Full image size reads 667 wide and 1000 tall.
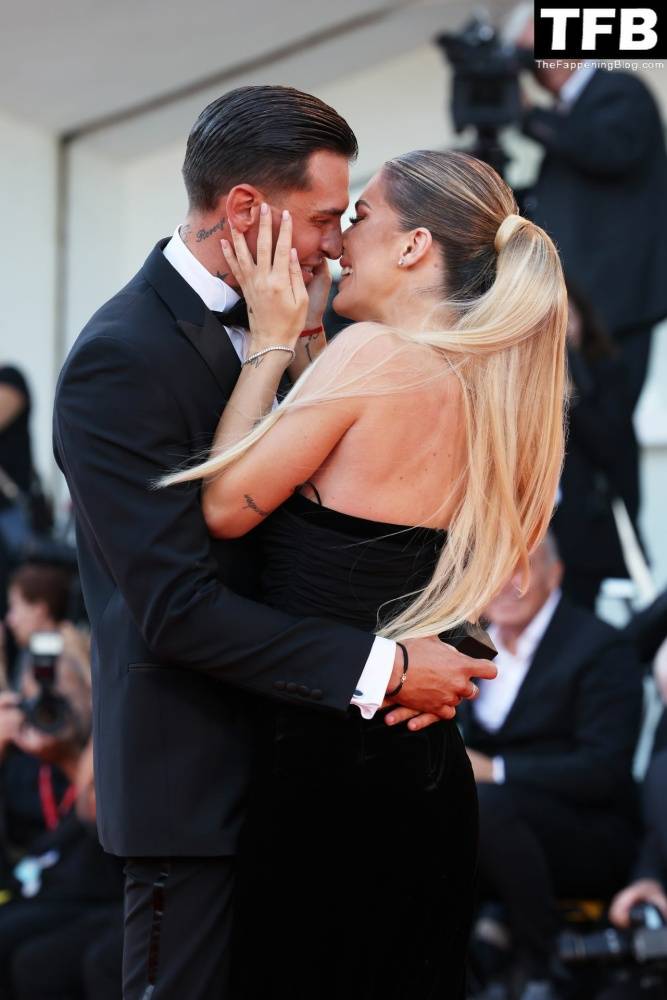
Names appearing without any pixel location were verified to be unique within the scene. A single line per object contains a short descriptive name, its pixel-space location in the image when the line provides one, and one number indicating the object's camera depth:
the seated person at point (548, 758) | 7.55
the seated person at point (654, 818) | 7.55
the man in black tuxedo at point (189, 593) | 4.19
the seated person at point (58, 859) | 8.37
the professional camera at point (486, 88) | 9.17
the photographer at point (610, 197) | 9.63
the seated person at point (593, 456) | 9.03
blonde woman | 4.30
